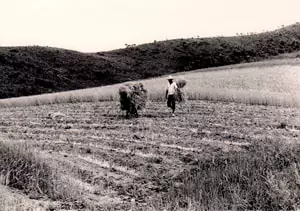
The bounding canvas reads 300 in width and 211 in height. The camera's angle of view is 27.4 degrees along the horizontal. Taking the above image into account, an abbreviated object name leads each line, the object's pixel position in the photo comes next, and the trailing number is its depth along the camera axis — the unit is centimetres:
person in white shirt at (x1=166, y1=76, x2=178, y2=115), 2320
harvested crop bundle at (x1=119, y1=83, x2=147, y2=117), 2403
